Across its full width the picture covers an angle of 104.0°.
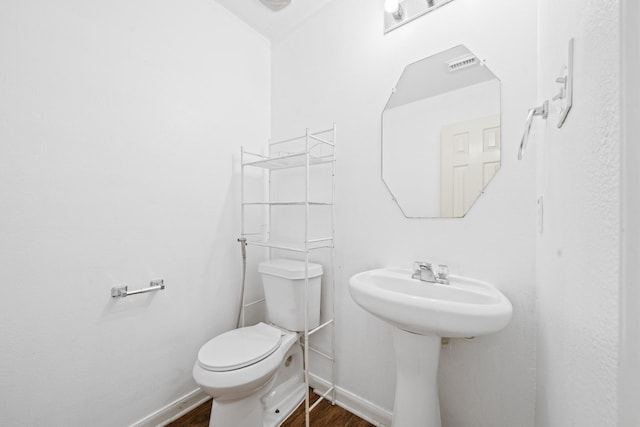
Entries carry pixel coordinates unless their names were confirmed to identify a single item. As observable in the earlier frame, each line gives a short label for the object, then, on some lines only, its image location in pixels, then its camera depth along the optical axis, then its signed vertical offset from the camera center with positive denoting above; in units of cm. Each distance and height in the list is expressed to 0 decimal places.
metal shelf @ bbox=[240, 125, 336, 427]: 146 +13
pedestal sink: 77 -36
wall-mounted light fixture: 122 +101
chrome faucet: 109 -28
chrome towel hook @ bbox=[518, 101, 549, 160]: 74 +30
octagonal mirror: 108 +36
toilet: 109 -70
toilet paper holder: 117 -39
